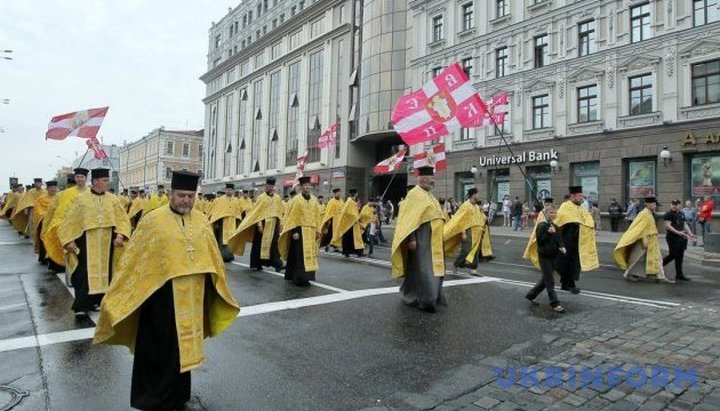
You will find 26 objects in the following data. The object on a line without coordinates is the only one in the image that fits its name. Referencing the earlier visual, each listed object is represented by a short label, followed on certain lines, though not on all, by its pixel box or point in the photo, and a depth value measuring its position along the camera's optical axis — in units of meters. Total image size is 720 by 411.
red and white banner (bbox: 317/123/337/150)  25.89
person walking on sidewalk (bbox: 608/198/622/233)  23.36
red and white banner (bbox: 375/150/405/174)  20.90
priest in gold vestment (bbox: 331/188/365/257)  14.51
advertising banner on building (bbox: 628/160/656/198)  23.78
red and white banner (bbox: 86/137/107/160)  20.88
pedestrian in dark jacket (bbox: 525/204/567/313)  7.39
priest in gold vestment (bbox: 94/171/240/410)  3.69
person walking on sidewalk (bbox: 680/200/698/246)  18.88
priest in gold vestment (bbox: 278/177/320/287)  9.07
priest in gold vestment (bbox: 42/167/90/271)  7.85
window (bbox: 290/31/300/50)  51.62
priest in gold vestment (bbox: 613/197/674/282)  10.64
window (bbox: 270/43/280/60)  55.25
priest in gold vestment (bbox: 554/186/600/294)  8.95
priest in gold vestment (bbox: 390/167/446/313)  7.16
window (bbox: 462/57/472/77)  31.98
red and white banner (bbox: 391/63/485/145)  14.05
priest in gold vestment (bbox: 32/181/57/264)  12.22
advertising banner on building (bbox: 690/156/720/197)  21.47
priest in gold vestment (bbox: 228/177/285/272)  10.86
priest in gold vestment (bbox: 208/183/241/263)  13.47
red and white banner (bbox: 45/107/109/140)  17.36
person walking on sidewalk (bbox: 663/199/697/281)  10.93
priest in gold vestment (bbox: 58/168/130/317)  6.59
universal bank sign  27.41
